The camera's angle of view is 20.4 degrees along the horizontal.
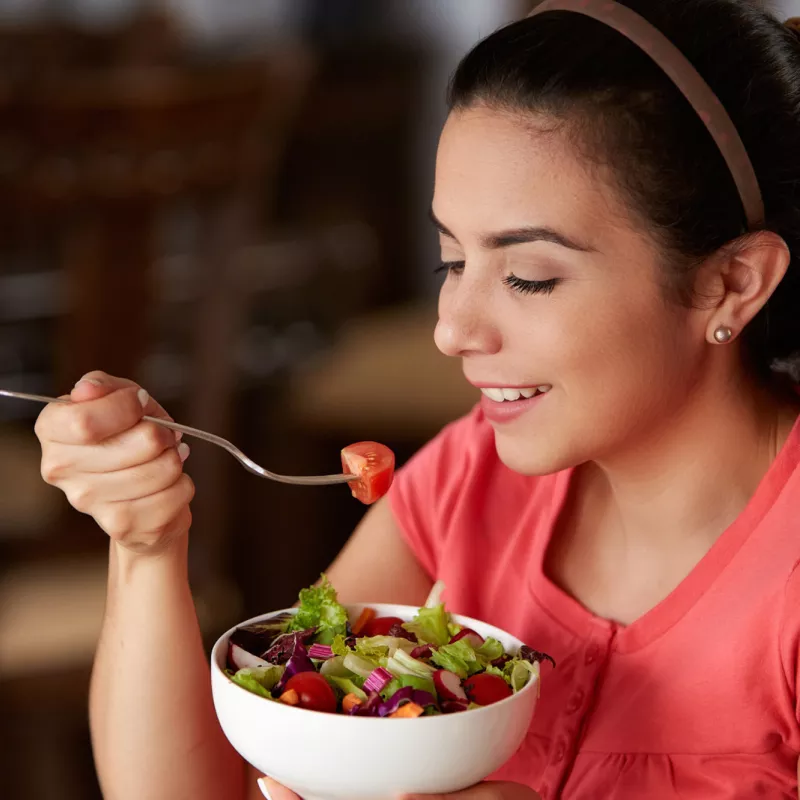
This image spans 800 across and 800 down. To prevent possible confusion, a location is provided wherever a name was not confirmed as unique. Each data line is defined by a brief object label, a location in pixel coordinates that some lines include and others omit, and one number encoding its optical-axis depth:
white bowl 0.92
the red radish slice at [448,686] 0.95
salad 0.95
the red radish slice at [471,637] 1.01
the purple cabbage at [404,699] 0.93
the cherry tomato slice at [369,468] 1.06
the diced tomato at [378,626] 1.03
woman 1.04
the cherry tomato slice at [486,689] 0.96
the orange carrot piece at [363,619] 1.03
